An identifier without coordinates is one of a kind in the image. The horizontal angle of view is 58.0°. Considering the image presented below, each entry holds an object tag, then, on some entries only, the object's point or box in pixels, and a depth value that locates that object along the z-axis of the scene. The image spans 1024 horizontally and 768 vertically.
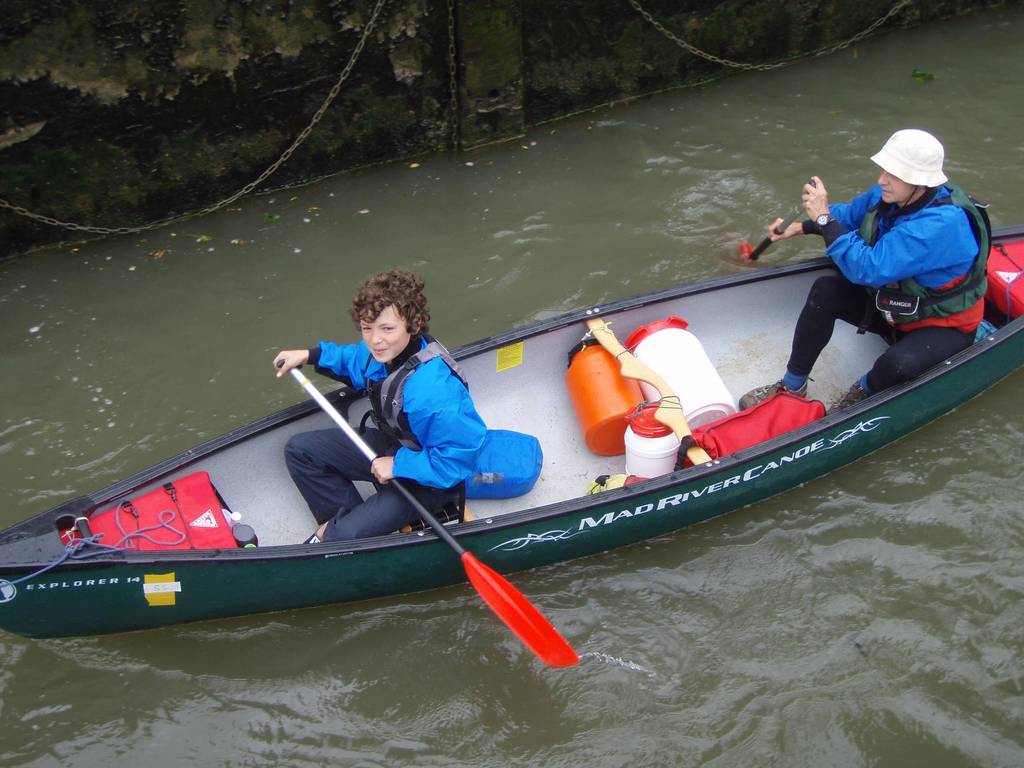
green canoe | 4.29
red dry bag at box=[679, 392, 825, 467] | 4.91
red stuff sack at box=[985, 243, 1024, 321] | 5.55
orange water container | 5.23
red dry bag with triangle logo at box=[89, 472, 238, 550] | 4.38
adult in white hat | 4.64
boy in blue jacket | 4.23
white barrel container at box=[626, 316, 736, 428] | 5.21
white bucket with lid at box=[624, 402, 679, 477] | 4.92
